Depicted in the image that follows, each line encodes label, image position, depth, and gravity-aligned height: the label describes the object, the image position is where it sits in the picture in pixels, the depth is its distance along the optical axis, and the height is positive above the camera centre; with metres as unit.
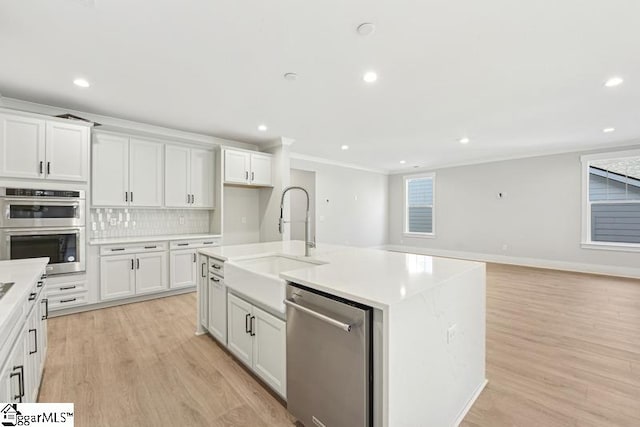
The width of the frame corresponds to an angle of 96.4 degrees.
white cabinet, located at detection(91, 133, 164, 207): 3.83 +0.60
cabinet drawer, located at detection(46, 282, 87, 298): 3.36 -0.90
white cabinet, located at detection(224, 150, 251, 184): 4.83 +0.83
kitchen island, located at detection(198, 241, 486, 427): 1.25 -0.57
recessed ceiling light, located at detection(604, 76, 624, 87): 2.85 +1.37
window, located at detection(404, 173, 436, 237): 8.41 +0.31
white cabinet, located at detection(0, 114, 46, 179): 3.07 +0.73
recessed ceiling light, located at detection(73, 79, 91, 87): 2.89 +1.35
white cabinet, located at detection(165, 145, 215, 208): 4.44 +0.60
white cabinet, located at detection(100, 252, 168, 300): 3.71 -0.82
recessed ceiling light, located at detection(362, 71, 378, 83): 2.74 +1.36
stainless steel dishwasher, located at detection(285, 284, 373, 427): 1.28 -0.73
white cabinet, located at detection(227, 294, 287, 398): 1.82 -0.90
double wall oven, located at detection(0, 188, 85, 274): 3.08 -0.15
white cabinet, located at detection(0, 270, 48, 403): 1.23 -0.75
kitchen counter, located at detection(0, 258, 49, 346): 1.18 -0.39
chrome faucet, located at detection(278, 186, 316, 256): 2.32 -0.20
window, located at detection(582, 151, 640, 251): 5.41 +0.29
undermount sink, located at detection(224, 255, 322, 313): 1.77 -0.47
